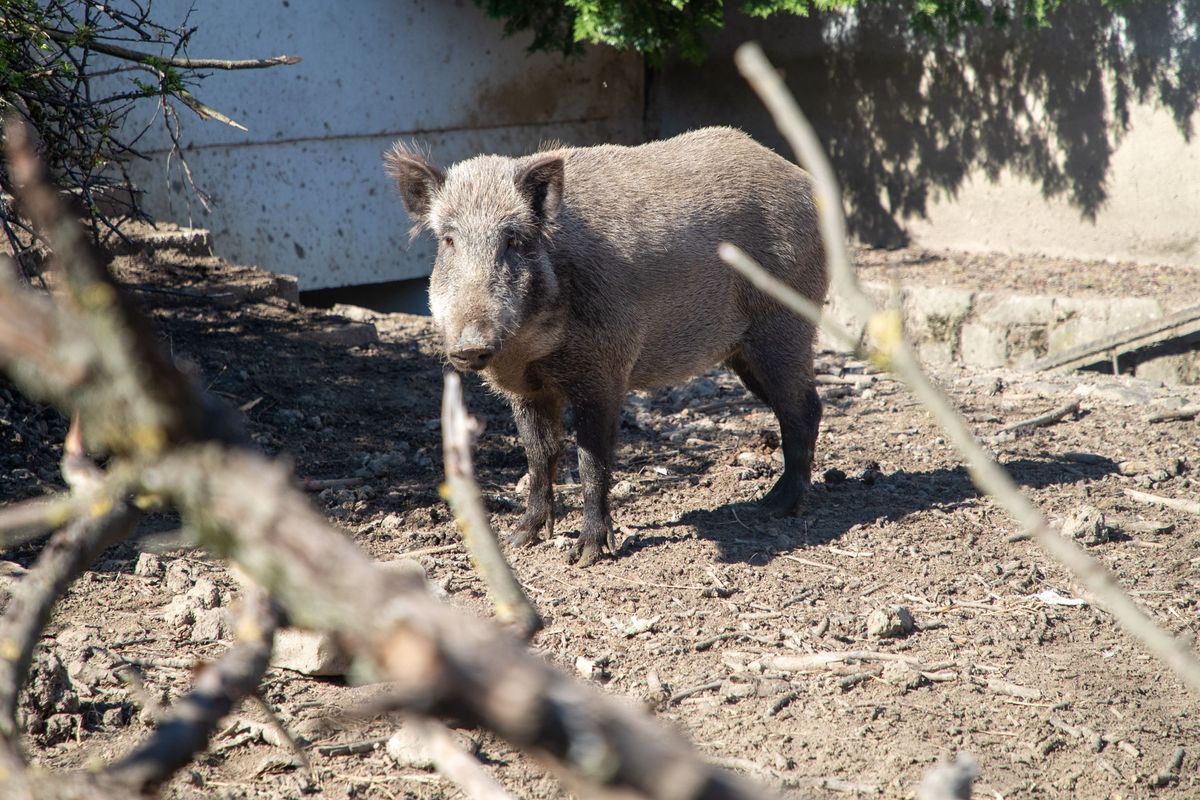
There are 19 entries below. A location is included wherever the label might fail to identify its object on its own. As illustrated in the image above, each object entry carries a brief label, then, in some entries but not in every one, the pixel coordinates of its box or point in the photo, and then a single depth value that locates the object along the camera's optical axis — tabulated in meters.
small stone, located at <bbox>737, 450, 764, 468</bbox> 11.25
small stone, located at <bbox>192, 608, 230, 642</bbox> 7.25
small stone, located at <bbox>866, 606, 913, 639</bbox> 7.58
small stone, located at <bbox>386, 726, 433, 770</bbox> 5.82
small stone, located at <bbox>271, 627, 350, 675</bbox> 6.69
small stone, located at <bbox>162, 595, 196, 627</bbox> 7.41
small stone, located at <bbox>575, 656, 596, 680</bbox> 7.09
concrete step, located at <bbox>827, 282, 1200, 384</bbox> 14.50
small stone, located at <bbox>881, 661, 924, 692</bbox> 6.86
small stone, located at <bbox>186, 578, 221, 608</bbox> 7.51
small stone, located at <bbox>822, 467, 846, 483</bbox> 10.82
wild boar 8.44
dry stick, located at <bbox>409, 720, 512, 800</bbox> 2.26
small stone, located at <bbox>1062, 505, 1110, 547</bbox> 8.98
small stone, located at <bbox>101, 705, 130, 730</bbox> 6.11
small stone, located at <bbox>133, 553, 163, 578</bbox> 8.16
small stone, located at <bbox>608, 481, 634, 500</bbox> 10.52
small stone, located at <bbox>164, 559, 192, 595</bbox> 7.94
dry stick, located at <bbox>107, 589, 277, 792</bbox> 2.45
